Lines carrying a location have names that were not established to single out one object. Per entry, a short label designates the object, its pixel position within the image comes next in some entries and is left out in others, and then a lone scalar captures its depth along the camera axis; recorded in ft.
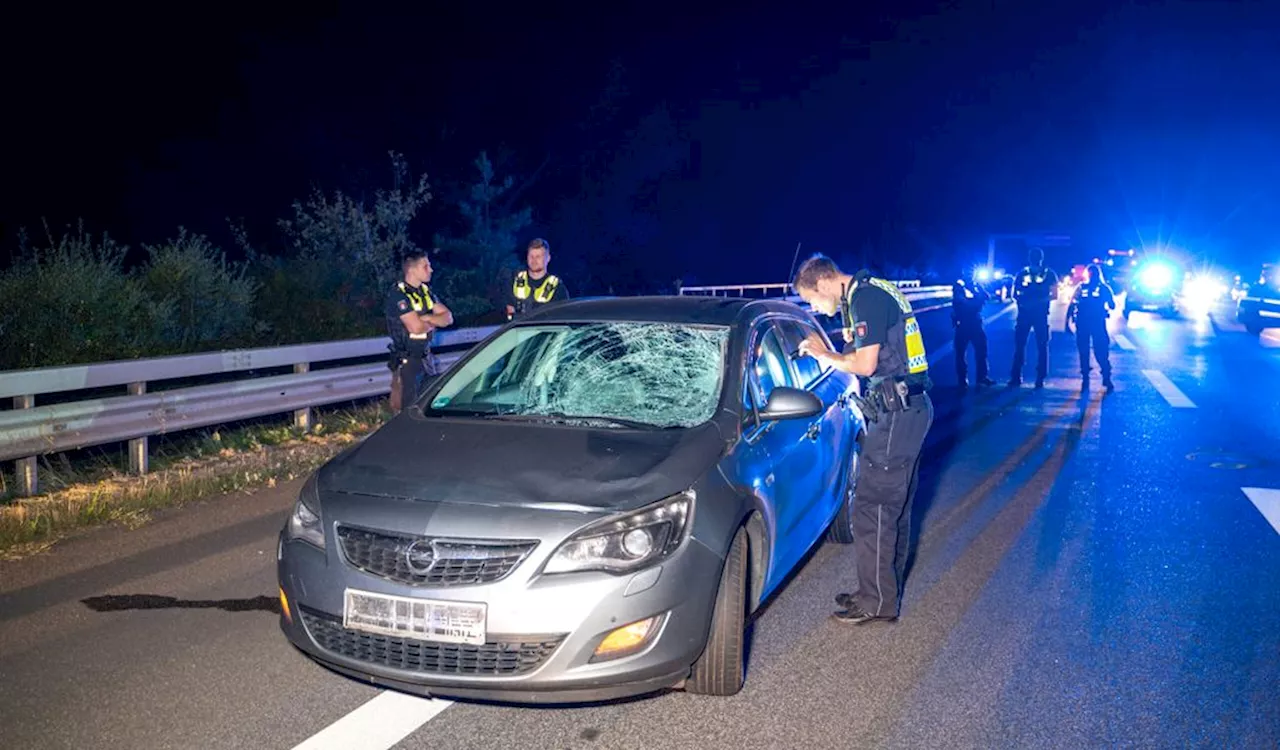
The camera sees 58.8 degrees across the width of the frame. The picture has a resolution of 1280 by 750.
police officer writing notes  17.33
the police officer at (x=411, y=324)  28.50
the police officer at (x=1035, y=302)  50.57
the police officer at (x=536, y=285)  33.01
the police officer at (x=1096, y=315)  49.65
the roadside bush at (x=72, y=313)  29.45
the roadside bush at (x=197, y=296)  37.35
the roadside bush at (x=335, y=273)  41.42
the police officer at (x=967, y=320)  50.16
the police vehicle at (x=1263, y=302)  82.69
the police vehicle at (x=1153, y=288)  122.52
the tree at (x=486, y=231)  91.25
